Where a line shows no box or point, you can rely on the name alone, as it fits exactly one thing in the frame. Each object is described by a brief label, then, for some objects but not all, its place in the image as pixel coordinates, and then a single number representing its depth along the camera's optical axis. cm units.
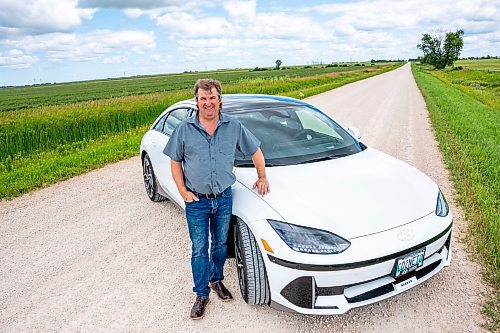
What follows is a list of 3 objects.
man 274
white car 249
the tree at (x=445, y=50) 10212
